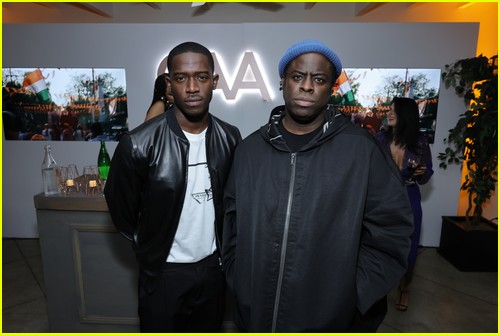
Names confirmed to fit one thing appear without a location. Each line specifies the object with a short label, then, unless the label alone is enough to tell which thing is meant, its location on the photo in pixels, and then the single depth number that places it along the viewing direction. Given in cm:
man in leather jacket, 151
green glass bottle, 249
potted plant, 331
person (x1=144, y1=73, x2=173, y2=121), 254
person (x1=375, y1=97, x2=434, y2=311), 280
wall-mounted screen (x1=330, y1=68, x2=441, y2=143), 388
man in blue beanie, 118
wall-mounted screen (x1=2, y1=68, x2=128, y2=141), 407
